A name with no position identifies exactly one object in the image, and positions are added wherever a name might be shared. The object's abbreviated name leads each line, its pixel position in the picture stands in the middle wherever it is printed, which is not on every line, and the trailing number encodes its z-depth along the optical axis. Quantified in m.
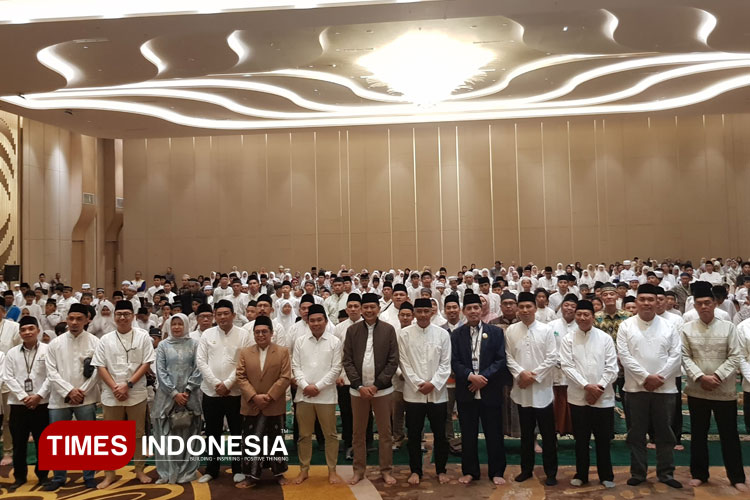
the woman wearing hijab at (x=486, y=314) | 8.13
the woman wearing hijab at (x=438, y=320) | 6.84
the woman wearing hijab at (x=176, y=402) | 5.15
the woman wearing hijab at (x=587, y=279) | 15.06
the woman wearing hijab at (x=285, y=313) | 8.30
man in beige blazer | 5.06
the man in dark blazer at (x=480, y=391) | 5.02
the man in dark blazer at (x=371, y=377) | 5.12
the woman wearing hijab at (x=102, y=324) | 9.13
